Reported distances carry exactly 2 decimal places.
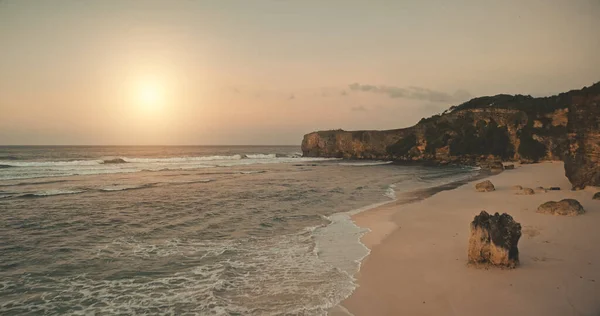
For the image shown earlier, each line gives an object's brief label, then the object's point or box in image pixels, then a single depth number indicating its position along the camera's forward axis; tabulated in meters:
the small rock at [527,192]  18.66
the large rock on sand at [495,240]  7.53
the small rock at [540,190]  19.08
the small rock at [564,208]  12.33
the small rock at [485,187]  21.55
